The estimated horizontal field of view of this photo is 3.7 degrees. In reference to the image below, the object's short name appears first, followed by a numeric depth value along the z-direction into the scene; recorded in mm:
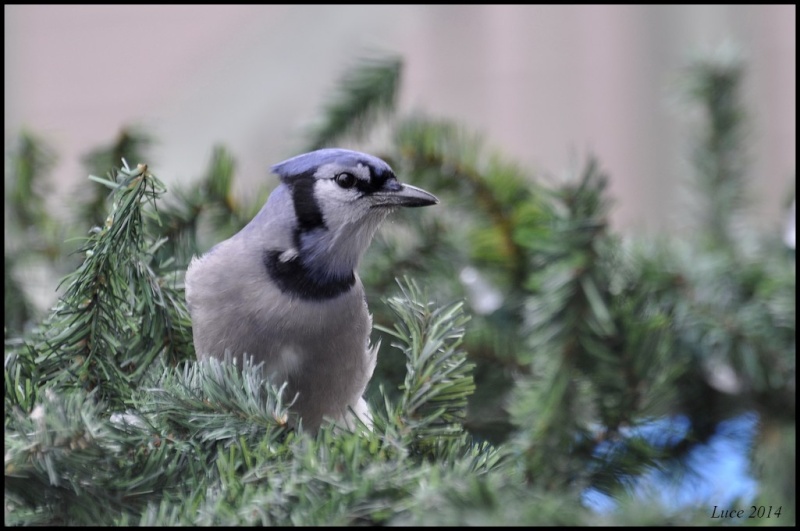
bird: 4907
